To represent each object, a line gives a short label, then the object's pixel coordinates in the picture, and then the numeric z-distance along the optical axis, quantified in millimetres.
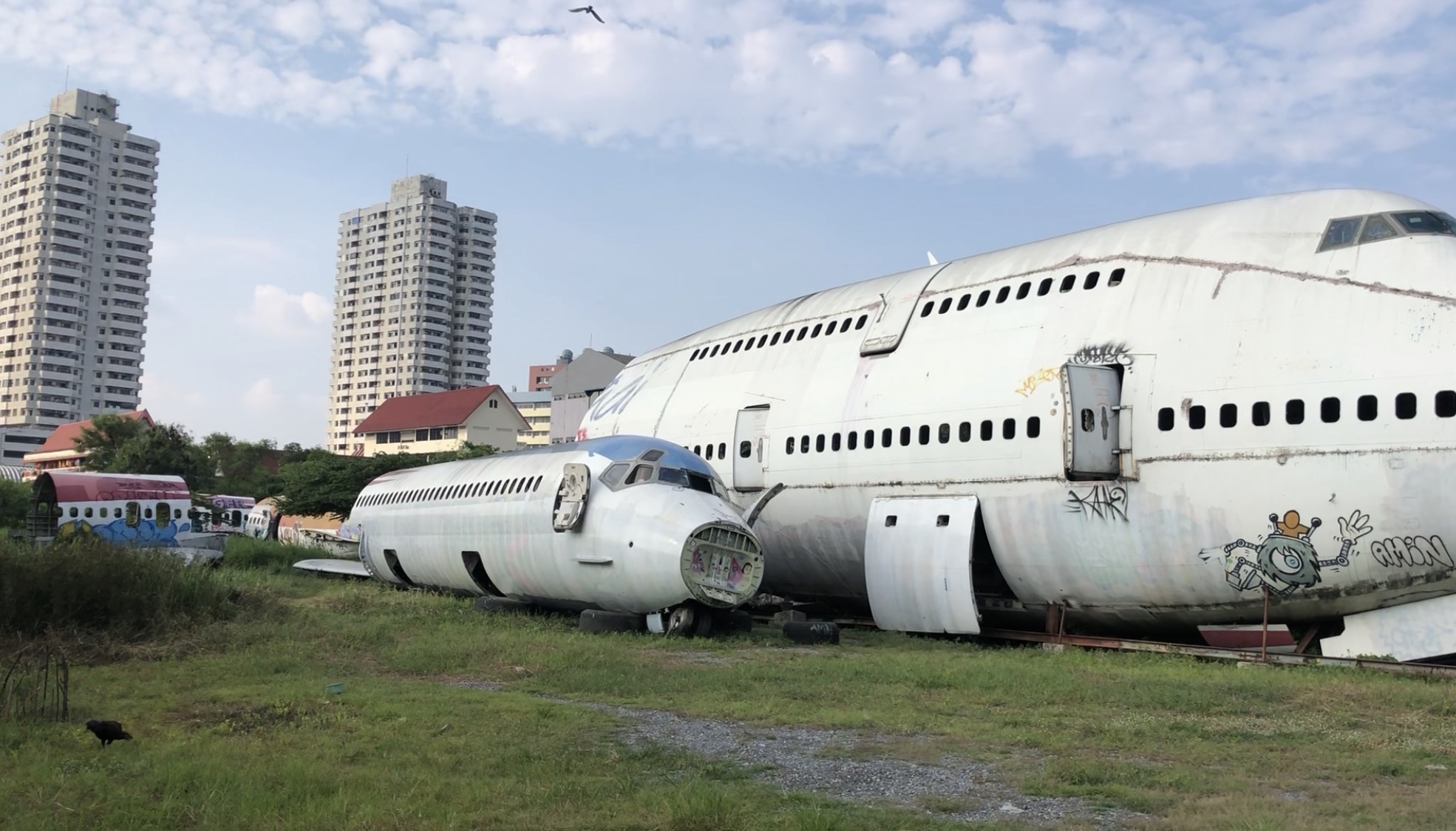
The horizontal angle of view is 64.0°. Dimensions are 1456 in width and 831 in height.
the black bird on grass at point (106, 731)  10219
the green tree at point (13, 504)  64644
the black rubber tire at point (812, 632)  20359
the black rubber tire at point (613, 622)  20469
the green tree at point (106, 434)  106062
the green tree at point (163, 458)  94688
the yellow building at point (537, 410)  158750
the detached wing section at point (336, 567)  34531
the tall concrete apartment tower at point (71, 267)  150625
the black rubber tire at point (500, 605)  24172
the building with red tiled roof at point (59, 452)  122000
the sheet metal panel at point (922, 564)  20016
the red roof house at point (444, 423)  121312
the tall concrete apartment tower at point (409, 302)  186750
